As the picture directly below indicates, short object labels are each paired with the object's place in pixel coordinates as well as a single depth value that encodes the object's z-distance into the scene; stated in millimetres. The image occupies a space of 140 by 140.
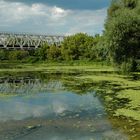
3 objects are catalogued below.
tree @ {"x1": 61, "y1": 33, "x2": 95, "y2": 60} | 78750
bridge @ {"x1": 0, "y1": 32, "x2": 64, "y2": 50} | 132625
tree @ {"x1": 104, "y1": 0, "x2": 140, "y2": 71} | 35375
